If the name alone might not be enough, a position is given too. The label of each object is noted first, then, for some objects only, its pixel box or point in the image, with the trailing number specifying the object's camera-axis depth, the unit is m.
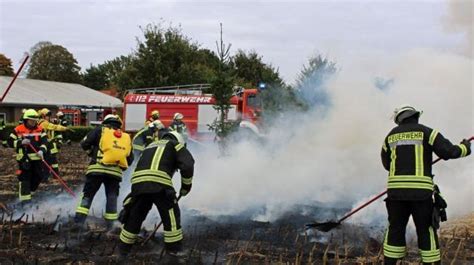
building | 35.72
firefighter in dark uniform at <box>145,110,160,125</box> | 12.57
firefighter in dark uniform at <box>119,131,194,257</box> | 5.87
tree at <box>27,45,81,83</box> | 63.67
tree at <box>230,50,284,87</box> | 38.69
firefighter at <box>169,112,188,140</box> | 13.47
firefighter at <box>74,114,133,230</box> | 7.26
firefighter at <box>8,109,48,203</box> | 8.96
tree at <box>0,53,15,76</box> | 58.37
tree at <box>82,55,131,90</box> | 70.75
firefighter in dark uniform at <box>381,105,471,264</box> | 5.33
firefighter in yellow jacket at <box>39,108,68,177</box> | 13.18
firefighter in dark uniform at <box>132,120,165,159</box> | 9.66
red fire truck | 16.72
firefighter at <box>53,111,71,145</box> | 14.00
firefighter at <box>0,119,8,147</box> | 9.39
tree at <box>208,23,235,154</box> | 13.05
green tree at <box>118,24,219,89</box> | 32.97
